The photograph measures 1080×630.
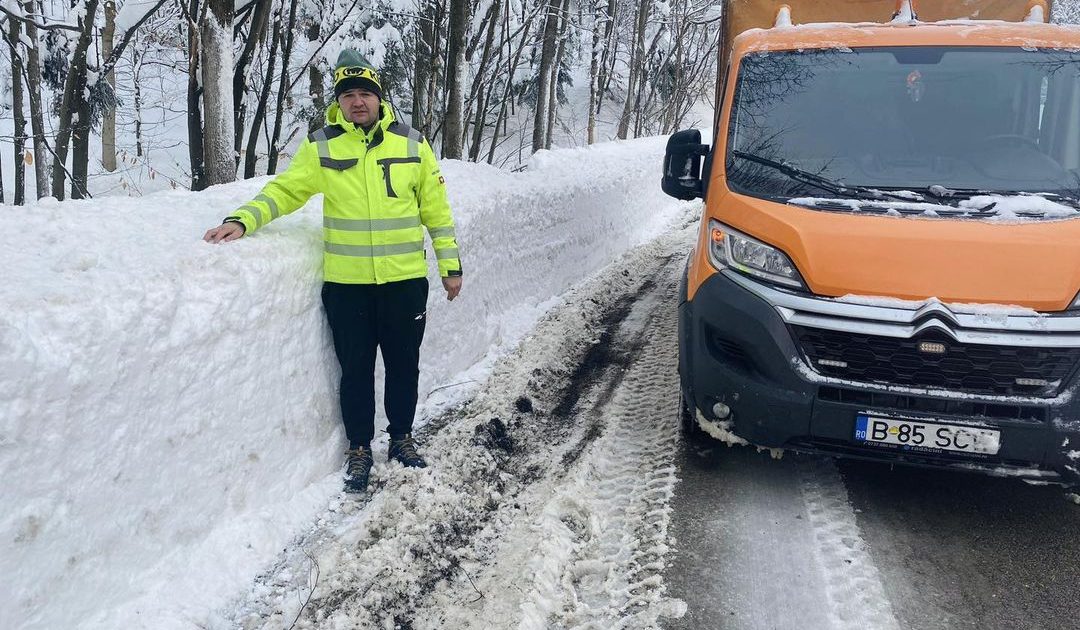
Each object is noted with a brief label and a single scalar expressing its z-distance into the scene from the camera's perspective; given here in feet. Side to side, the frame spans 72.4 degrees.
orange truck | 10.39
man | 11.78
